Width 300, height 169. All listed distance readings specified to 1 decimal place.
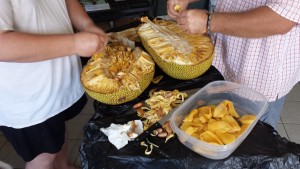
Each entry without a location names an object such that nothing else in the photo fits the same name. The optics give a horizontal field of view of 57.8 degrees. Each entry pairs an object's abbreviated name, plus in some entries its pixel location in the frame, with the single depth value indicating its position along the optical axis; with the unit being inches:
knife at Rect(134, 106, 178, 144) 27.7
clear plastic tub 25.1
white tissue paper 27.5
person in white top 27.3
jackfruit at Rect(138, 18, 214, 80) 33.8
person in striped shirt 28.9
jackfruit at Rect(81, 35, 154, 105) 30.9
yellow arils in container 25.6
